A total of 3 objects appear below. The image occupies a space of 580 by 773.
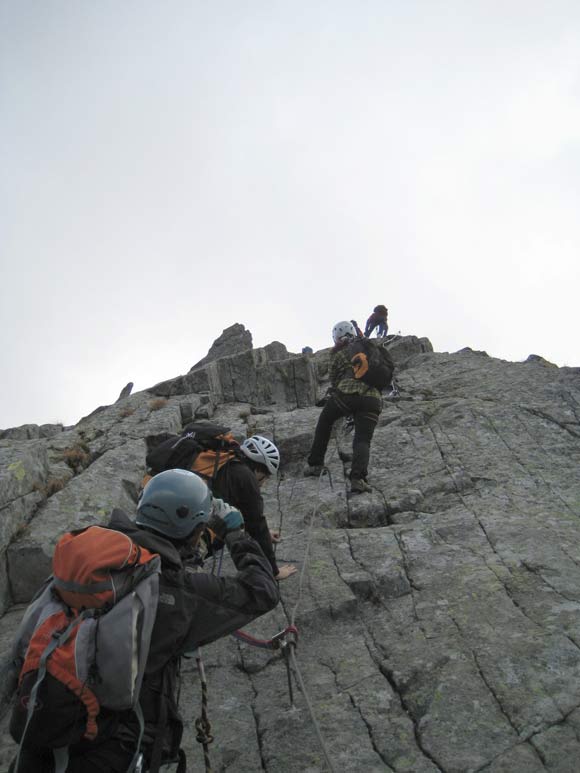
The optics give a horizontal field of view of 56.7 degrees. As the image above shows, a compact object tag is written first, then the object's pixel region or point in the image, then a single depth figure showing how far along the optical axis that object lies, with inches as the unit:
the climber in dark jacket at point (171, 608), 142.2
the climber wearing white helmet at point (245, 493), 295.9
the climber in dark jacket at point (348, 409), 463.2
